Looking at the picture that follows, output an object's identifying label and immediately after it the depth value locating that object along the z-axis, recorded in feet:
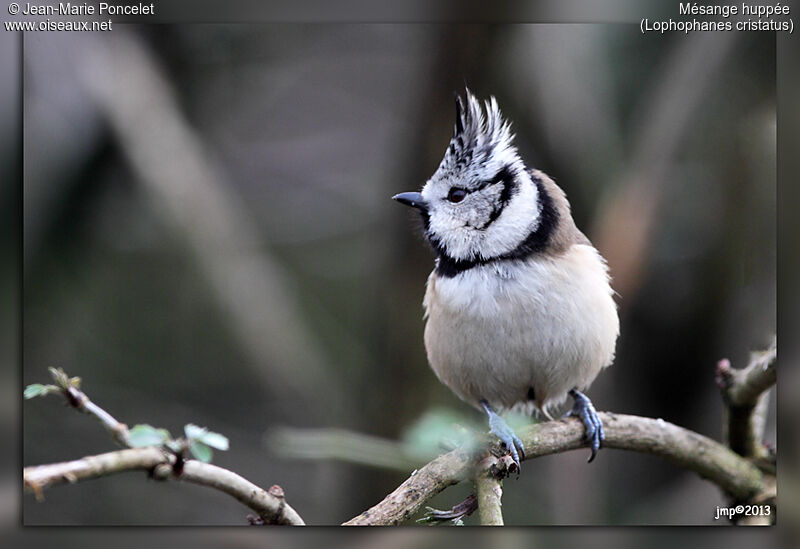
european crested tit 9.01
